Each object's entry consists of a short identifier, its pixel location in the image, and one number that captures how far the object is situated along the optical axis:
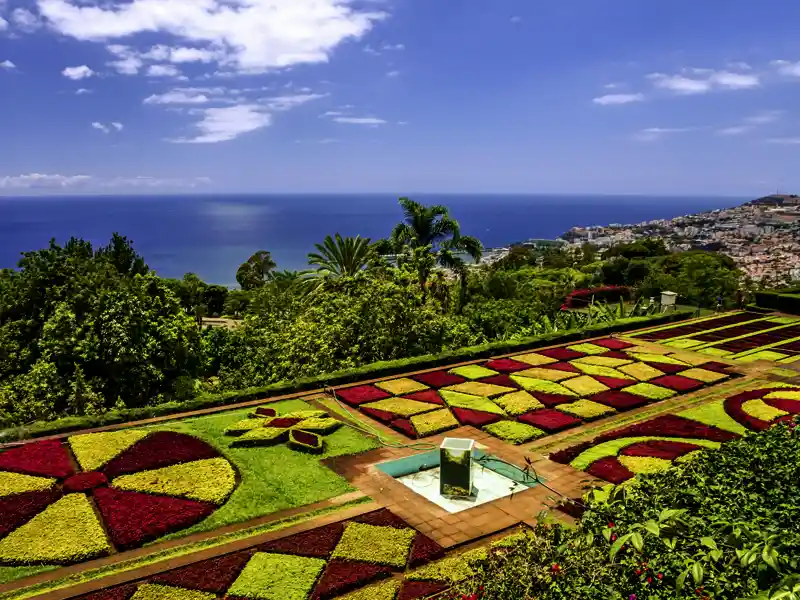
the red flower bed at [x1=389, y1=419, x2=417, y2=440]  16.39
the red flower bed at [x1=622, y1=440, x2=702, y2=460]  14.66
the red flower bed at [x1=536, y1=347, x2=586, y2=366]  24.73
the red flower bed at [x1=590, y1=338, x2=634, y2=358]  26.77
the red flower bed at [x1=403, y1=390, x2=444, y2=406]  19.03
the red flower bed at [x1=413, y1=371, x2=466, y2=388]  20.84
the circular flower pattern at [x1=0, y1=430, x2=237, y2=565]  10.86
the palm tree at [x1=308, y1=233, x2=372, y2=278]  31.27
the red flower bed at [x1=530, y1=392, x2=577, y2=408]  18.77
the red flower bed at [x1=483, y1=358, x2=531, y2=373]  22.73
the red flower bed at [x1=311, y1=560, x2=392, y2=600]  9.57
